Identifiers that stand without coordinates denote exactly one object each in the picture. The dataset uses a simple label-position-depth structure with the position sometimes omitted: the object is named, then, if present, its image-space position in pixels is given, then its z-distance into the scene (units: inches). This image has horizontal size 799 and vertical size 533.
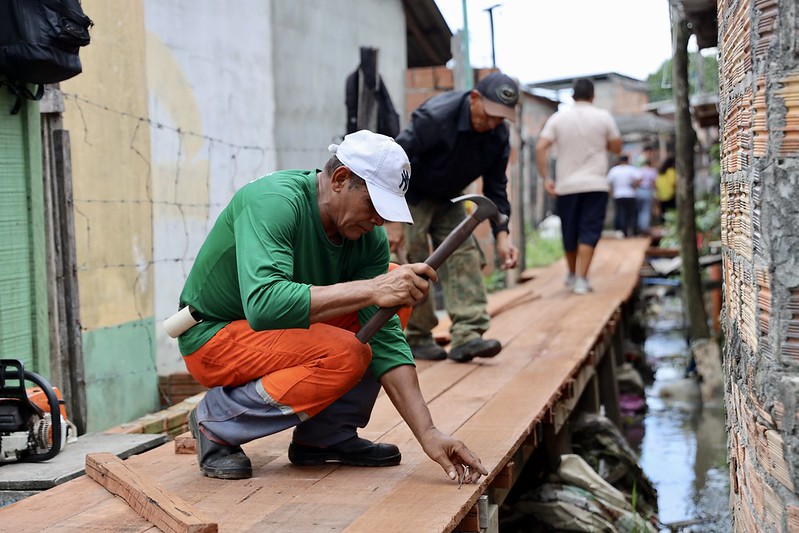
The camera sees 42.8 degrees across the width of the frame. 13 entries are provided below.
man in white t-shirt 361.1
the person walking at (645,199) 746.2
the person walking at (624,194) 693.3
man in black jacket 225.8
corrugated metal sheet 174.7
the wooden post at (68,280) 191.0
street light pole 402.3
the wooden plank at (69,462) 145.5
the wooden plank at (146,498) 113.7
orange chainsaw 153.6
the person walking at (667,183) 736.3
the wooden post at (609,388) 335.9
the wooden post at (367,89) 316.8
